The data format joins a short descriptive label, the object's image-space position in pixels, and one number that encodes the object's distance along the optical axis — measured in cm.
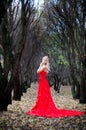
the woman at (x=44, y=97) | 1368
